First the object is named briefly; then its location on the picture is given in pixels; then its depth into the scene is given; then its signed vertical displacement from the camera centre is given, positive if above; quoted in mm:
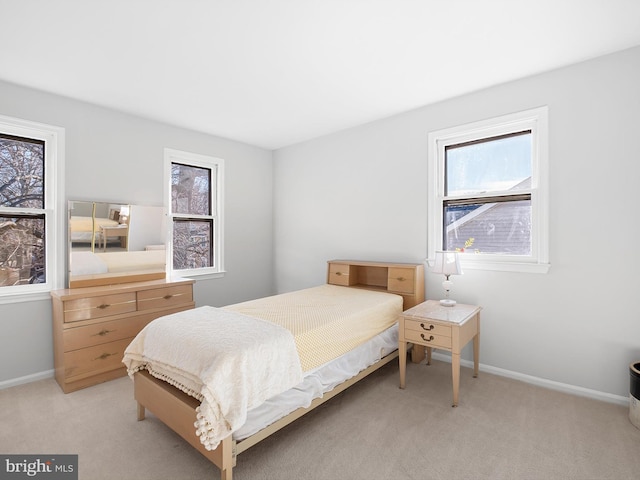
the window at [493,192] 2795 +422
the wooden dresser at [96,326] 2703 -776
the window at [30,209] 2871 +271
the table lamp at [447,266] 2850 -253
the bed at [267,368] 1654 -838
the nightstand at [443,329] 2434 -733
